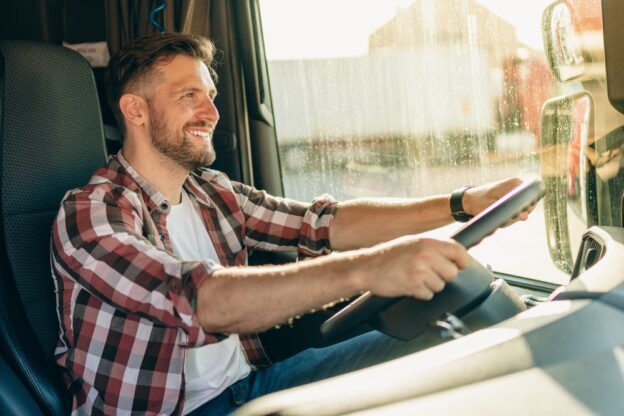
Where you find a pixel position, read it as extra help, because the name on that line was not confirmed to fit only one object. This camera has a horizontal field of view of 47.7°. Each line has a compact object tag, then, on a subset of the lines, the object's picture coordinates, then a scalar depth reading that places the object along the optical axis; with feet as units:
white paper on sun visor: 7.11
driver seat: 4.31
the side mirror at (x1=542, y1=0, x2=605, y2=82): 4.67
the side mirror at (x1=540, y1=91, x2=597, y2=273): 5.05
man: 3.66
